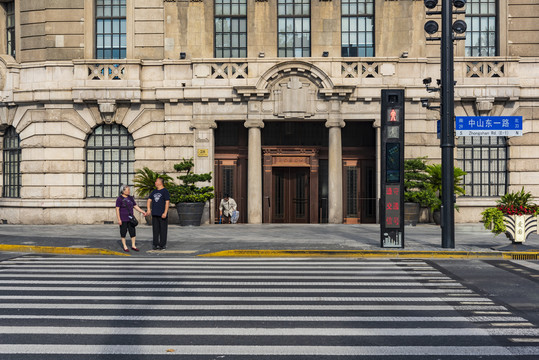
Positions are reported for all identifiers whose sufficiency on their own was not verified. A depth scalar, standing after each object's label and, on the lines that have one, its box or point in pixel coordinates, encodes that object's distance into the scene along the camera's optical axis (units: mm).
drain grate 15219
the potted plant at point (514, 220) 16125
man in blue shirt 16359
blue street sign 16844
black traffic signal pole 16328
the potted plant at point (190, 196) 23547
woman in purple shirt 16281
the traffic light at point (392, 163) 16203
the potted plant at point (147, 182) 24016
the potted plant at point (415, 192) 23359
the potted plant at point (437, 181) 23328
